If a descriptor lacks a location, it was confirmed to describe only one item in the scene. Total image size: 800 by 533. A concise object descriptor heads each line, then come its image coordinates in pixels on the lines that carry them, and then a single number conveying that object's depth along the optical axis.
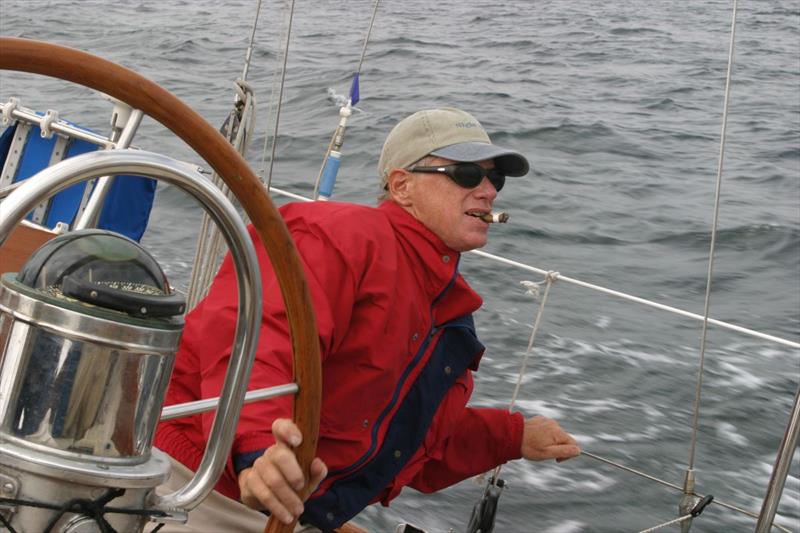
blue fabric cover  5.03
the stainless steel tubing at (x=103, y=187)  3.63
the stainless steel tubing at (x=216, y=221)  1.63
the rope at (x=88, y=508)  1.68
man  2.84
